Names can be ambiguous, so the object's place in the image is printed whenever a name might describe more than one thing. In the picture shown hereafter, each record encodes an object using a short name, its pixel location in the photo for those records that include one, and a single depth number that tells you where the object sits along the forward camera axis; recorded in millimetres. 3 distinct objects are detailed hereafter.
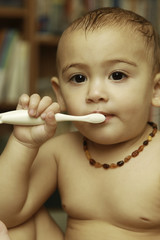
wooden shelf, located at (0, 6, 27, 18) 2084
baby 742
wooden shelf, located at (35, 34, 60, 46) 2158
